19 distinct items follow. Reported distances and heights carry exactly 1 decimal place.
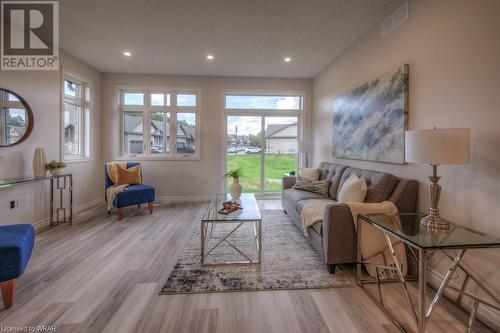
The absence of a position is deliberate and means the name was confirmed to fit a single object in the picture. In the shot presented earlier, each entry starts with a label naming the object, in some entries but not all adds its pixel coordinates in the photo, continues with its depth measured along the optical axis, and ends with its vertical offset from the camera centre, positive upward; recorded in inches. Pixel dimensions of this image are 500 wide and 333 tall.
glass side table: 52.7 -19.2
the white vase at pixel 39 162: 124.0 -1.0
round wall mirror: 114.7 +21.2
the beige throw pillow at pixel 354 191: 97.1 -12.3
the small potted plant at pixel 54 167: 130.0 -3.7
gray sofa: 84.2 -20.1
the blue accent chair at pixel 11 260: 64.4 -28.3
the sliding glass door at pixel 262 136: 210.2 +23.5
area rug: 79.1 -41.5
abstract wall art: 98.8 +21.9
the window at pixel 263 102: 209.5 +54.4
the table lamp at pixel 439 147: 60.1 +4.3
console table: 138.6 -25.8
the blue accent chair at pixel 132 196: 149.7 -23.3
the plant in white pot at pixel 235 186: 125.2 -13.1
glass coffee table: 91.8 -22.7
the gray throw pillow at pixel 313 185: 138.2 -14.3
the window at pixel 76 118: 160.4 +31.2
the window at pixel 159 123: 201.6 +33.0
